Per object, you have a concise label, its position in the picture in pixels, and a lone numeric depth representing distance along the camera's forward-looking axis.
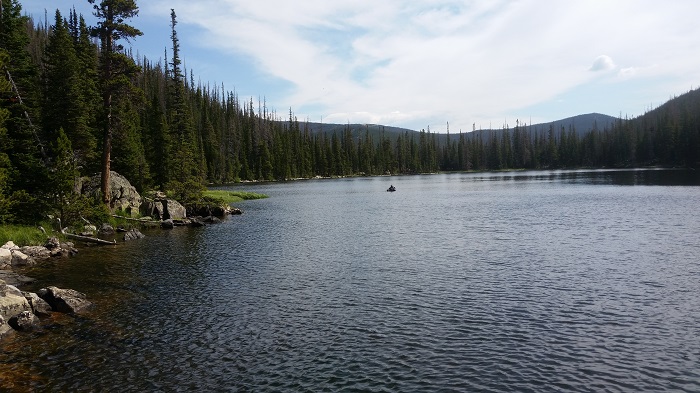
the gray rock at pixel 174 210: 53.19
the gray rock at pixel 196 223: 51.81
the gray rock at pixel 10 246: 29.66
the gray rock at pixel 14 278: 23.59
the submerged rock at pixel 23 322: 18.11
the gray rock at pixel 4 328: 17.39
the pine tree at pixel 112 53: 37.94
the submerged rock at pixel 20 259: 28.86
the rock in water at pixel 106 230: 41.44
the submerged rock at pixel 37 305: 19.77
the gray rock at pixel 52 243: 32.59
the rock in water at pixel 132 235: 40.00
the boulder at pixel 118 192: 46.56
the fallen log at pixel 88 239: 36.22
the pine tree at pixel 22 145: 34.78
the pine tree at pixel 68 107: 46.97
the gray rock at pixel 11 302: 18.62
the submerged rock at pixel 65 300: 20.36
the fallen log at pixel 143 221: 46.09
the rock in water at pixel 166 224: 49.38
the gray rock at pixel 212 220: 54.78
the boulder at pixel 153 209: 52.56
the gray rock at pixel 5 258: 27.61
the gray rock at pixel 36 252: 30.62
